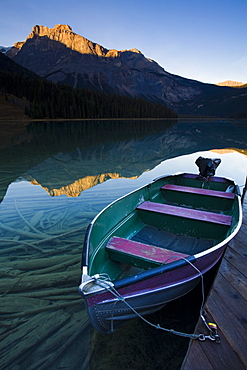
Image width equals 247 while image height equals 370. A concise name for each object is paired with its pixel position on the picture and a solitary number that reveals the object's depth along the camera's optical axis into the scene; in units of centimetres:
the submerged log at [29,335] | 289
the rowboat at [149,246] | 267
